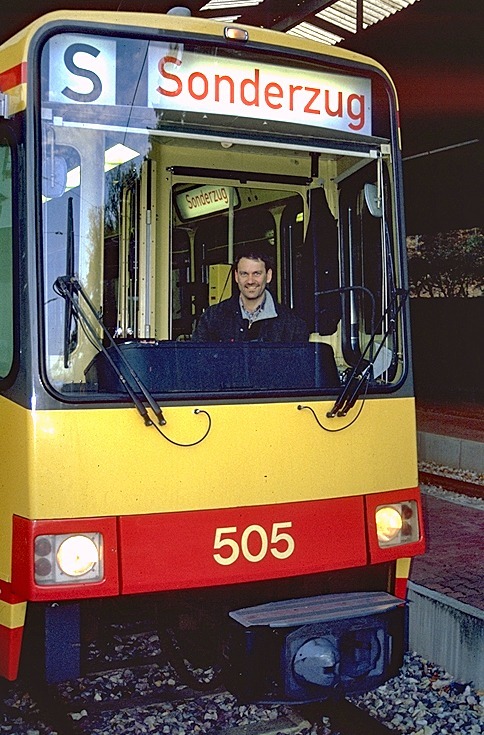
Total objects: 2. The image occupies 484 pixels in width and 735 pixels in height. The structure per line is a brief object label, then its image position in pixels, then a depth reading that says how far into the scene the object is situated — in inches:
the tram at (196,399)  124.4
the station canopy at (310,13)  336.8
